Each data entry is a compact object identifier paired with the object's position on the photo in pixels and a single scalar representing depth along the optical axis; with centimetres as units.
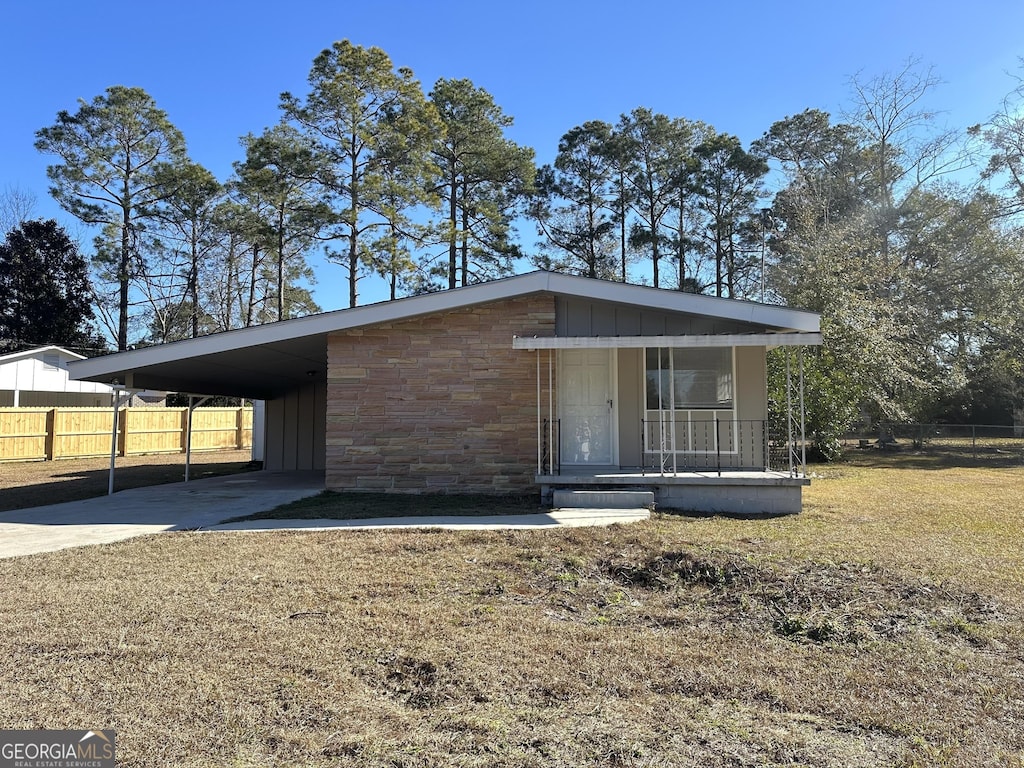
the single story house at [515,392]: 1018
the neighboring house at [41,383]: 2450
